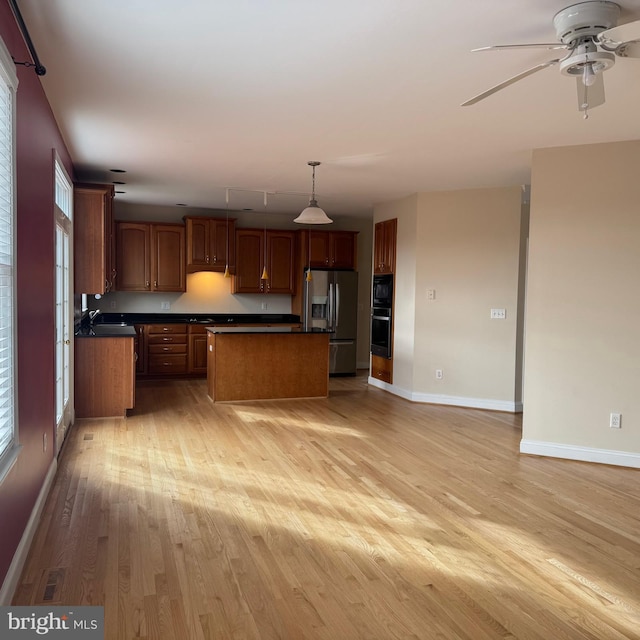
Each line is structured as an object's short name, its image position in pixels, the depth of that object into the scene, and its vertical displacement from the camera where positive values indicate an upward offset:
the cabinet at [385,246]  7.41 +0.71
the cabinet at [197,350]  8.23 -0.77
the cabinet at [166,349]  8.05 -0.75
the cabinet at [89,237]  5.59 +0.56
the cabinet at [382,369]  7.48 -0.93
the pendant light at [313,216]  5.24 +0.76
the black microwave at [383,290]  7.51 +0.13
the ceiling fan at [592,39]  2.26 +1.06
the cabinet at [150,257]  8.11 +0.56
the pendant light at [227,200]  7.09 +0.90
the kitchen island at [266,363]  6.62 -0.78
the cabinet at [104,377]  5.62 -0.81
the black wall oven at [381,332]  7.50 -0.43
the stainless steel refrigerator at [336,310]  8.60 -0.18
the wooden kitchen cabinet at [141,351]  7.99 -0.77
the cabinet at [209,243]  8.36 +0.80
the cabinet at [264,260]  8.77 +0.58
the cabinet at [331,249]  8.80 +0.77
